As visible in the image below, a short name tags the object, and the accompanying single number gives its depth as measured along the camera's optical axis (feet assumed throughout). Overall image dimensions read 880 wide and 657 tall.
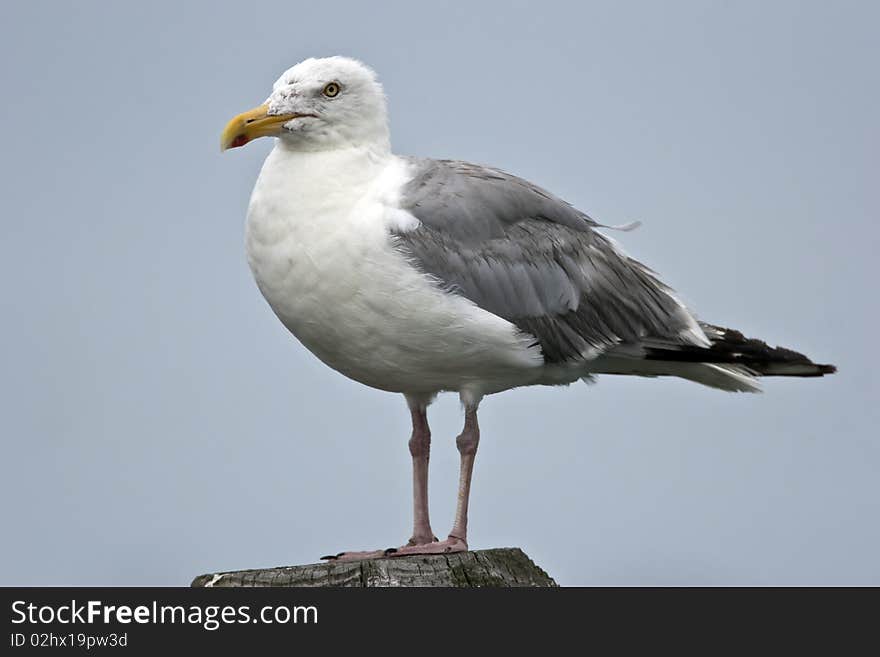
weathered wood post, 50.26
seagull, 57.77
